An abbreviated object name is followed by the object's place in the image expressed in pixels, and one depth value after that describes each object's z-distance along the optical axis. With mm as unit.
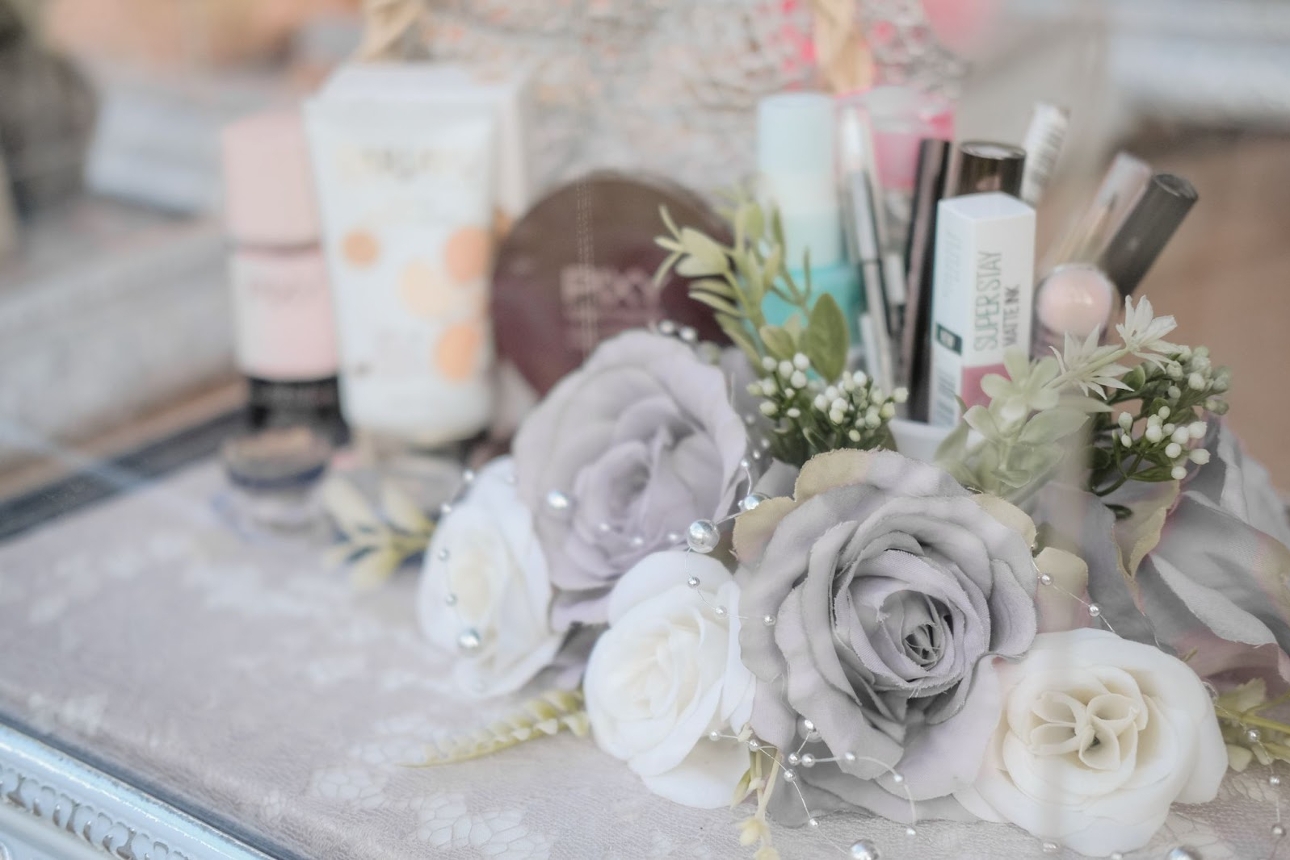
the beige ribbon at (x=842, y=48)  420
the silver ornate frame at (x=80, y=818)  359
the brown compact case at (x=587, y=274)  450
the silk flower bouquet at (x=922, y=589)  306
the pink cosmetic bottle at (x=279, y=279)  513
